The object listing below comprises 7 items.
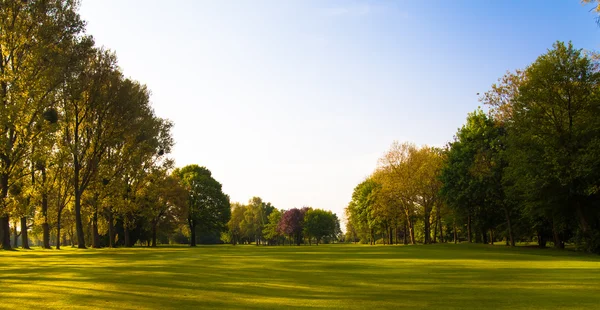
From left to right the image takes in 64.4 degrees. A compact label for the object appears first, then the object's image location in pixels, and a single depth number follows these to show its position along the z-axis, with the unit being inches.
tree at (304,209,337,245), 6653.5
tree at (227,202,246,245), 6456.7
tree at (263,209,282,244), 6709.6
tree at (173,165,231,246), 4286.4
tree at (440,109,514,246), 2541.8
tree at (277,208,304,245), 6481.3
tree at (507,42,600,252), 1991.9
